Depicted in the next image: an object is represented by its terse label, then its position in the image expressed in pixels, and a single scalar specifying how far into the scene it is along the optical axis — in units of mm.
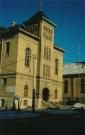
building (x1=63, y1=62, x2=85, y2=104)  30287
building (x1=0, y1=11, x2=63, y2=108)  21753
